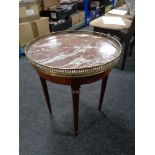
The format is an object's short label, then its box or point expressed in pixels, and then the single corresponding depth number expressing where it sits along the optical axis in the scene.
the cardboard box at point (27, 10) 2.42
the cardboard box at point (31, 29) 2.43
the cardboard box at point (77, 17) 3.27
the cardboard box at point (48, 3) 2.94
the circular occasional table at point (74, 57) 0.99
